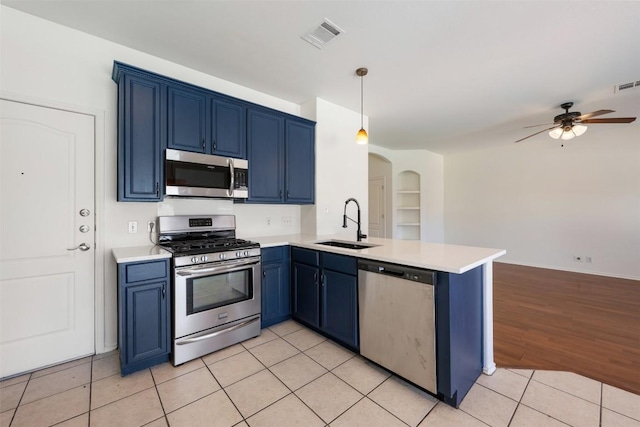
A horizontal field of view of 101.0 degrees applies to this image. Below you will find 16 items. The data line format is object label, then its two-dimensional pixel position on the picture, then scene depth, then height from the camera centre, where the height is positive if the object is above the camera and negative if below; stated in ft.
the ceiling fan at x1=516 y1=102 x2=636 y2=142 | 11.10 +3.99
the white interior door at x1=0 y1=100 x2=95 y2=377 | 6.47 -0.56
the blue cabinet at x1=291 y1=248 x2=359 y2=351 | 7.41 -2.47
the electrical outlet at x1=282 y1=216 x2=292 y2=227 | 11.72 -0.31
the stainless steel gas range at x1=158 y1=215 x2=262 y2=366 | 7.03 -2.10
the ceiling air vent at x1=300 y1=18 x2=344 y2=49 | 6.92 +4.94
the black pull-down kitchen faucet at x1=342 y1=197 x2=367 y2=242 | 9.23 -0.78
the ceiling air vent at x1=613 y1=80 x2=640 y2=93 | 9.91 +4.87
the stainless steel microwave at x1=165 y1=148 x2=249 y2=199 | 7.80 +1.24
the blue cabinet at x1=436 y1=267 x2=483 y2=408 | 5.38 -2.59
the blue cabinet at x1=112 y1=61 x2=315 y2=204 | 7.17 +2.60
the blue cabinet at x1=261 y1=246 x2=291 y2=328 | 8.93 -2.51
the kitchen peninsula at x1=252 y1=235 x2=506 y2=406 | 5.44 -2.04
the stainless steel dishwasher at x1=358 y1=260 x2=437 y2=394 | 5.68 -2.50
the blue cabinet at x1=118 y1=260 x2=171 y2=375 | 6.43 -2.52
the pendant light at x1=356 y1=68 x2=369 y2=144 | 9.09 +2.83
